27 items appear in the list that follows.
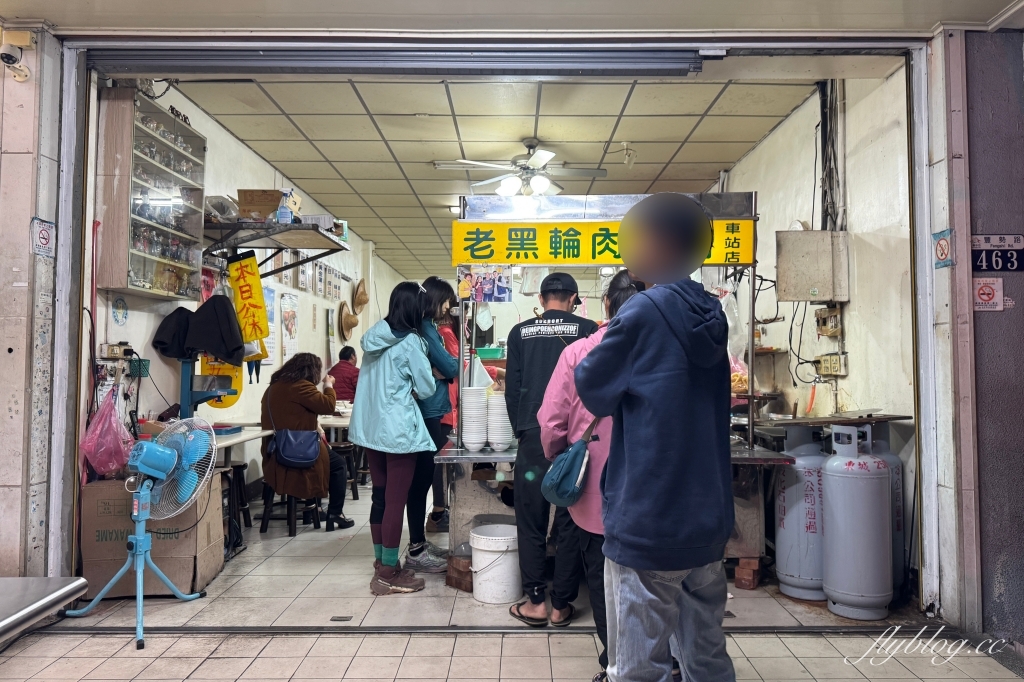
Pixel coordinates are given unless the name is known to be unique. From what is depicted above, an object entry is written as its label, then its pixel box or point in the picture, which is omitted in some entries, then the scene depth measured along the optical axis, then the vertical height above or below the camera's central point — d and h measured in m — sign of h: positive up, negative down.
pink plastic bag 3.28 -0.42
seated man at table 6.52 -0.17
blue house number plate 2.98 +0.50
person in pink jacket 2.45 -0.31
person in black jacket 3.00 -0.41
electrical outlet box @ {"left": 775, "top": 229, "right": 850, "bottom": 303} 4.12 +0.64
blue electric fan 2.96 -0.54
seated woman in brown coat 4.53 -0.35
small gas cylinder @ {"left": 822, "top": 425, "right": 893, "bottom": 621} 3.06 -0.86
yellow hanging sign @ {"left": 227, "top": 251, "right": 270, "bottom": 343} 4.62 +0.49
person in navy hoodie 1.58 -0.22
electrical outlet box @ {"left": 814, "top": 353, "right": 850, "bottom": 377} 4.21 -0.02
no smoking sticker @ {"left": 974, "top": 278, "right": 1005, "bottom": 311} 2.98 +0.31
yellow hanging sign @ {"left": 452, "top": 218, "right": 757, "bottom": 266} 3.56 +0.66
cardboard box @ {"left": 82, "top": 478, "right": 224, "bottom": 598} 3.27 -0.95
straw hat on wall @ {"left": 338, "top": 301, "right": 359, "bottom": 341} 8.94 +0.57
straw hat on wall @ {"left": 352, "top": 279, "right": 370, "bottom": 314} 9.54 +0.96
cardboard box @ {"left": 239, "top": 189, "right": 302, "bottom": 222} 4.48 +1.11
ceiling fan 5.66 +1.71
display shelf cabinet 3.47 +0.96
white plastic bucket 3.28 -1.07
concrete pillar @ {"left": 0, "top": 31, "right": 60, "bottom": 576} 2.93 +0.18
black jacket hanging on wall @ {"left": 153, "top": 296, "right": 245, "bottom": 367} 4.12 +0.19
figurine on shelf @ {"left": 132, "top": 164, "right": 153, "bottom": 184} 3.68 +1.09
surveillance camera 2.94 +1.41
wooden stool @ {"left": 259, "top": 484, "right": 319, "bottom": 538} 4.77 -1.13
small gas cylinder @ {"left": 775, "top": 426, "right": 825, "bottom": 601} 3.33 -0.88
